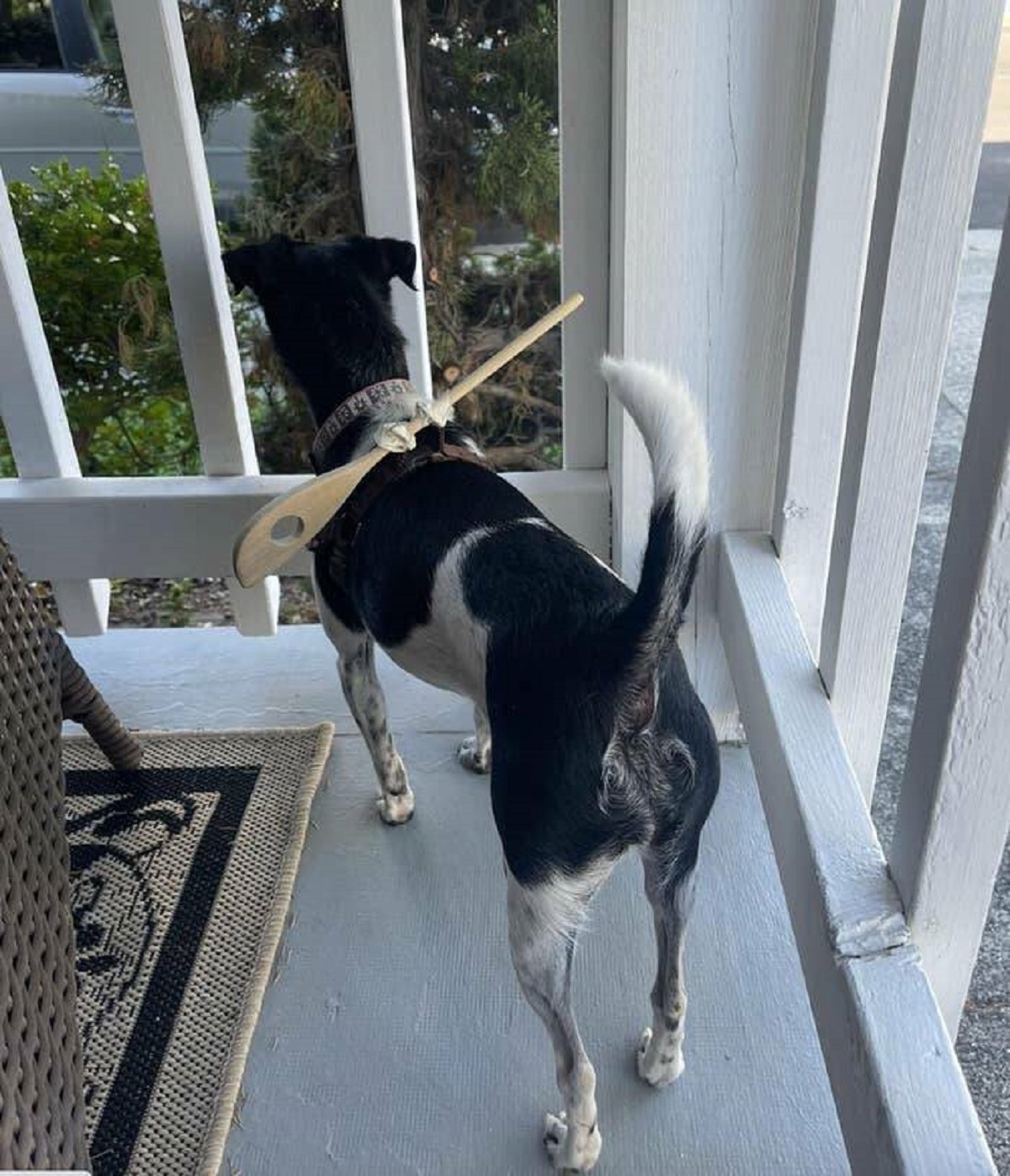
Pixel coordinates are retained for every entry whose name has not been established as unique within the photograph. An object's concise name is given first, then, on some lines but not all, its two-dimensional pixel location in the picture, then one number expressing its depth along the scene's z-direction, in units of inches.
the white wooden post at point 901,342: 30.9
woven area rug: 44.4
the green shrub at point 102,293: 71.9
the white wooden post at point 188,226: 53.8
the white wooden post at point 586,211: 54.4
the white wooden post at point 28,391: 61.4
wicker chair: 30.6
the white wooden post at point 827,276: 41.6
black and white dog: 32.5
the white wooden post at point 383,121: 53.6
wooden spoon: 45.0
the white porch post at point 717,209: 45.6
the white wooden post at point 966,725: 25.5
